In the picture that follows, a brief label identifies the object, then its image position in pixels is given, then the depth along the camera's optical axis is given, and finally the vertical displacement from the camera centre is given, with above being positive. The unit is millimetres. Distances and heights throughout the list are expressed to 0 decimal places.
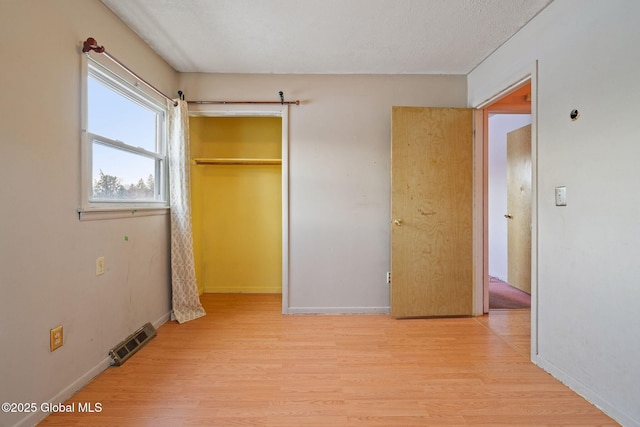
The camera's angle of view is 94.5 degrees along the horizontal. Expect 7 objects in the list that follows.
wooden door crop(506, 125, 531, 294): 3459 +75
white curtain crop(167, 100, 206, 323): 2648 +39
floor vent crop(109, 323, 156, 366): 1945 -935
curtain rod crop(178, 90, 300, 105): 2812 +1064
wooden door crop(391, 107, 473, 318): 2717 +37
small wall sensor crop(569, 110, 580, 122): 1668 +569
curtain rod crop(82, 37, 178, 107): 1696 +978
